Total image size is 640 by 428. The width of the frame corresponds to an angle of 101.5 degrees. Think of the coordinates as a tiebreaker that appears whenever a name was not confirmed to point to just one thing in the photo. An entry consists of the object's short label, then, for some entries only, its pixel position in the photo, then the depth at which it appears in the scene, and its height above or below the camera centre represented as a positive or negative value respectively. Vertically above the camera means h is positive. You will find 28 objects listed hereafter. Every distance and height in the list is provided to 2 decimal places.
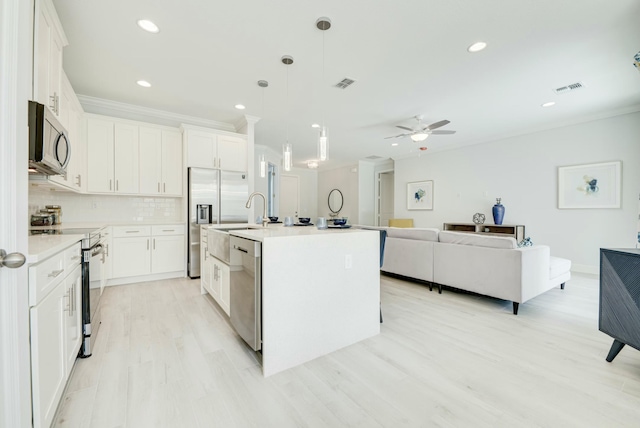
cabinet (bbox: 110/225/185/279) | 3.73 -0.54
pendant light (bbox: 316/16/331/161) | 2.23 +0.72
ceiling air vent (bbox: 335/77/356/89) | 3.26 +1.69
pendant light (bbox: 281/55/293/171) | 2.65 +0.64
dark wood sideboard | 1.70 -0.56
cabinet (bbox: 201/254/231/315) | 2.46 -0.69
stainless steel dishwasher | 1.76 -0.55
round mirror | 8.95 +0.49
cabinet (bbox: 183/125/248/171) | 4.27 +1.13
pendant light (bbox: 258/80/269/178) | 3.07 +0.73
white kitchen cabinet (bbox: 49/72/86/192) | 2.69 +0.94
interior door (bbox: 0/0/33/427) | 0.87 +0.03
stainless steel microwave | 1.54 +0.47
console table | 5.18 -0.29
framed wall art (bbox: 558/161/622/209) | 4.25 +0.51
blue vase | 5.39 +0.05
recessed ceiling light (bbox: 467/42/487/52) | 2.53 +1.66
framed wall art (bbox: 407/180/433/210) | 6.90 +0.54
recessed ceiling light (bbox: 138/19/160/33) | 2.28 +1.68
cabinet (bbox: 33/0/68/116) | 1.72 +1.21
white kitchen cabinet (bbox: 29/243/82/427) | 1.08 -0.57
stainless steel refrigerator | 4.20 +0.24
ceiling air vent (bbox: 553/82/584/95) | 3.34 +1.68
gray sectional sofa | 2.80 -0.59
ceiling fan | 4.27 +1.40
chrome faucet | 2.93 -0.07
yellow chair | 7.16 -0.19
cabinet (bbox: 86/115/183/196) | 3.74 +0.87
